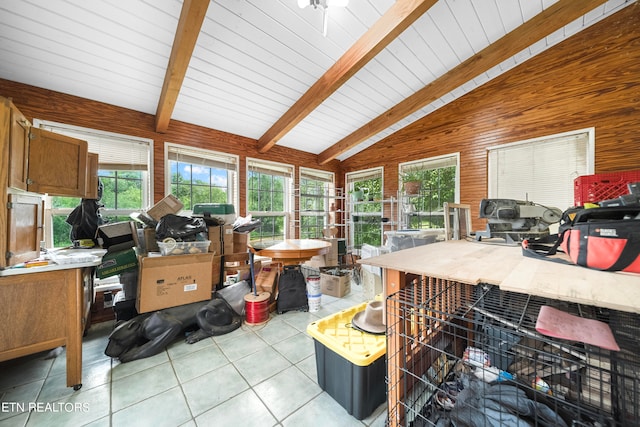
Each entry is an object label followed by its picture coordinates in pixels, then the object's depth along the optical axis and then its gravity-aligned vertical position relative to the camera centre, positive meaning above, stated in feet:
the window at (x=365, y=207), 15.17 +0.46
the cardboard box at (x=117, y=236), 6.91 -0.73
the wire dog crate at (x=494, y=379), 2.77 -2.34
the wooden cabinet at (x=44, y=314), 4.25 -2.01
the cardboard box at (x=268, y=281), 8.82 -2.70
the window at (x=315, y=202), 15.16 +0.79
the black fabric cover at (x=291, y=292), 8.51 -2.99
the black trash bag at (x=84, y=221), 6.88 -0.27
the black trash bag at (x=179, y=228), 7.01 -0.48
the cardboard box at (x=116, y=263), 6.34 -1.45
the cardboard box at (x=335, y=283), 10.16 -3.18
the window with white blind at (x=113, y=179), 7.84 +1.33
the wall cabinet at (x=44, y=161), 4.37 +1.15
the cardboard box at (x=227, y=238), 8.86 -0.99
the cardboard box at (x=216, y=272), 8.44 -2.20
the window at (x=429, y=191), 12.24 +1.28
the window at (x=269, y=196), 12.71 +1.01
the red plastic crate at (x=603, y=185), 6.47 +0.87
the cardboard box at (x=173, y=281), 6.42 -2.04
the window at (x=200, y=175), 10.09 +1.77
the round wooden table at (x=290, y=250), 7.06 -1.19
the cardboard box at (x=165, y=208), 7.60 +0.15
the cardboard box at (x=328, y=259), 12.44 -2.63
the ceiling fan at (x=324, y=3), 5.68 +5.35
